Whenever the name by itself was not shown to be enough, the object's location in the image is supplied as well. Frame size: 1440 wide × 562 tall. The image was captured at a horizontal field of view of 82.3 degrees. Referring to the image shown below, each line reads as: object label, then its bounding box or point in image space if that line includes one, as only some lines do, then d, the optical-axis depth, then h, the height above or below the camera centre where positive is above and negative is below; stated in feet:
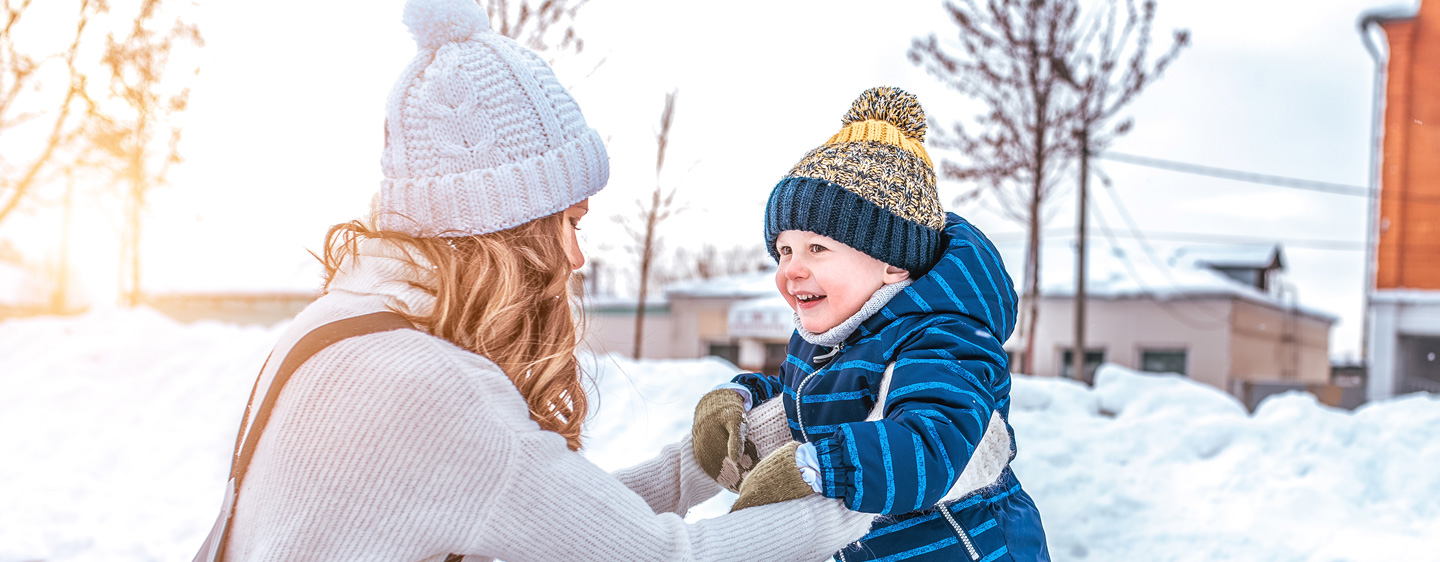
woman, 3.60 -0.52
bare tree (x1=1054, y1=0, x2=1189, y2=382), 42.16 +10.92
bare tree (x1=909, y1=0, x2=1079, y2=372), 41.75 +10.45
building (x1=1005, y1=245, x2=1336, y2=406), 64.80 -2.31
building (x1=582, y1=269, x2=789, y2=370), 66.64 -3.57
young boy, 5.33 -0.36
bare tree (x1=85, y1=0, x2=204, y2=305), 37.29 +7.18
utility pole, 41.95 +1.11
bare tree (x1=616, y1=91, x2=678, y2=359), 30.81 +2.41
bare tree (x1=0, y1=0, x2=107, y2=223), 31.07 +6.15
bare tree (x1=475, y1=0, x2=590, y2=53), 27.40 +8.51
